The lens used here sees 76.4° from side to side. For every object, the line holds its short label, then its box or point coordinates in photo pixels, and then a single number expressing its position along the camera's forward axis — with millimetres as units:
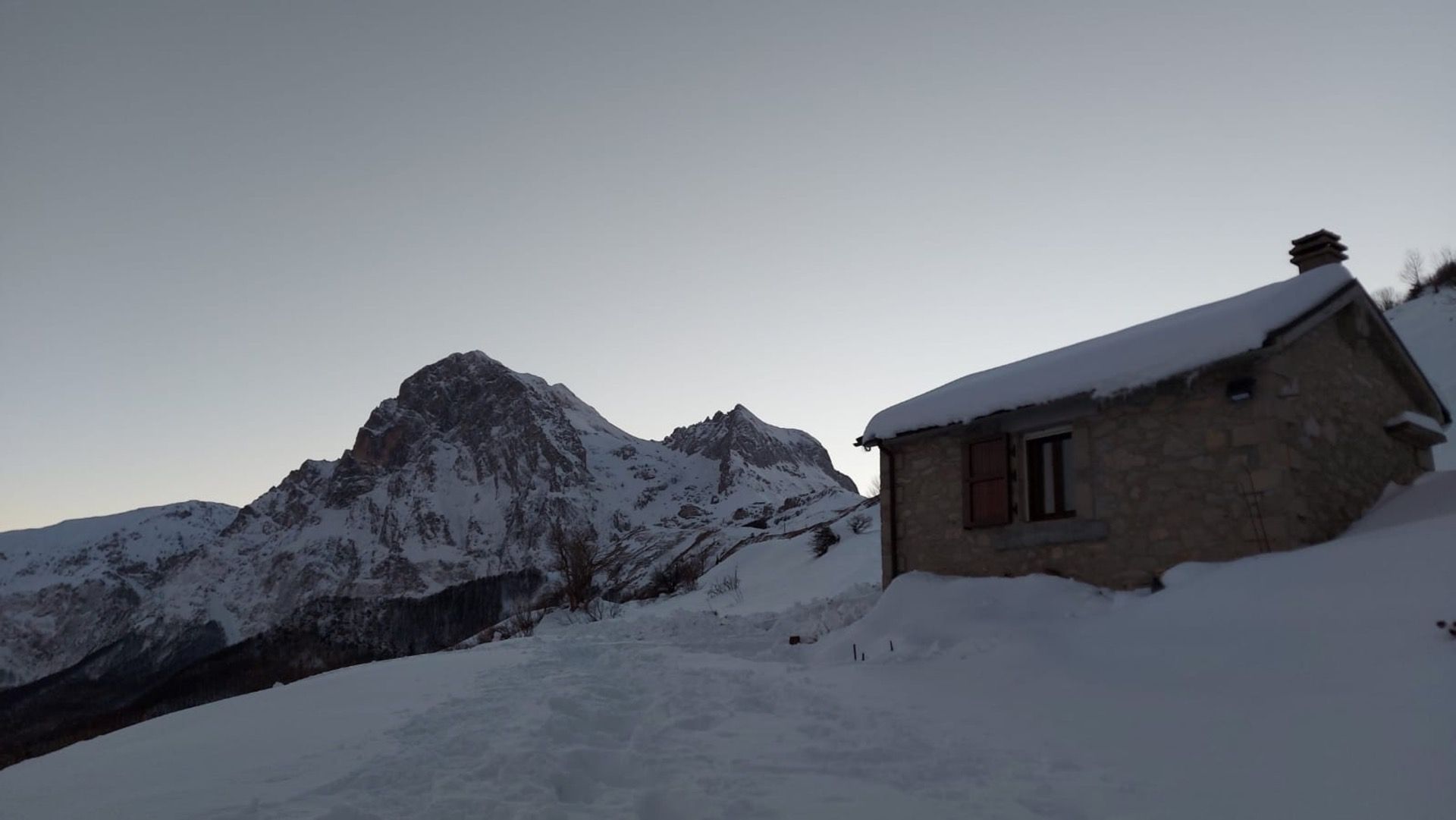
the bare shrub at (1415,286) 26223
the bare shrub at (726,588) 20750
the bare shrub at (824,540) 22297
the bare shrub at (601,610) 19844
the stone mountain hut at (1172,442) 8930
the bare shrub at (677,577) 24350
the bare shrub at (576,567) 21438
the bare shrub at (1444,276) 24388
